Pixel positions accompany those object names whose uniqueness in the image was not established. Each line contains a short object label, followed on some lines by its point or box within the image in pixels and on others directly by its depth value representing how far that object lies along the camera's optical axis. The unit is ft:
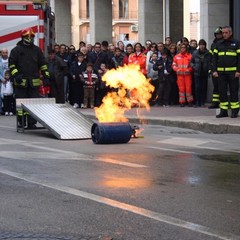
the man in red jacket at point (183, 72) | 64.03
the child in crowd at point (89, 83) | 65.51
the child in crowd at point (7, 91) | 62.28
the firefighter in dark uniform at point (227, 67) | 49.03
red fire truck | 63.72
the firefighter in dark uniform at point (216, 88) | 54.57
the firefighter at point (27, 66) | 47.50
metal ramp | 42.09
